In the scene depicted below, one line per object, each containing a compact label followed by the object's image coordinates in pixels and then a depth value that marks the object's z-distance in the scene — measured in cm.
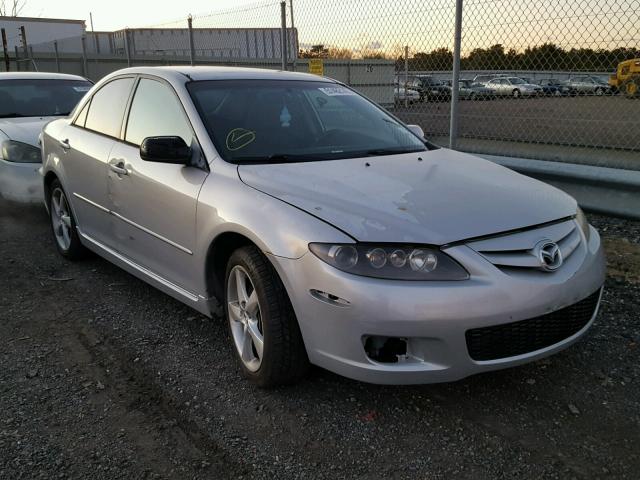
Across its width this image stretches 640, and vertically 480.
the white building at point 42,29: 3008
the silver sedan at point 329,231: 251
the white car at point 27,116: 630
